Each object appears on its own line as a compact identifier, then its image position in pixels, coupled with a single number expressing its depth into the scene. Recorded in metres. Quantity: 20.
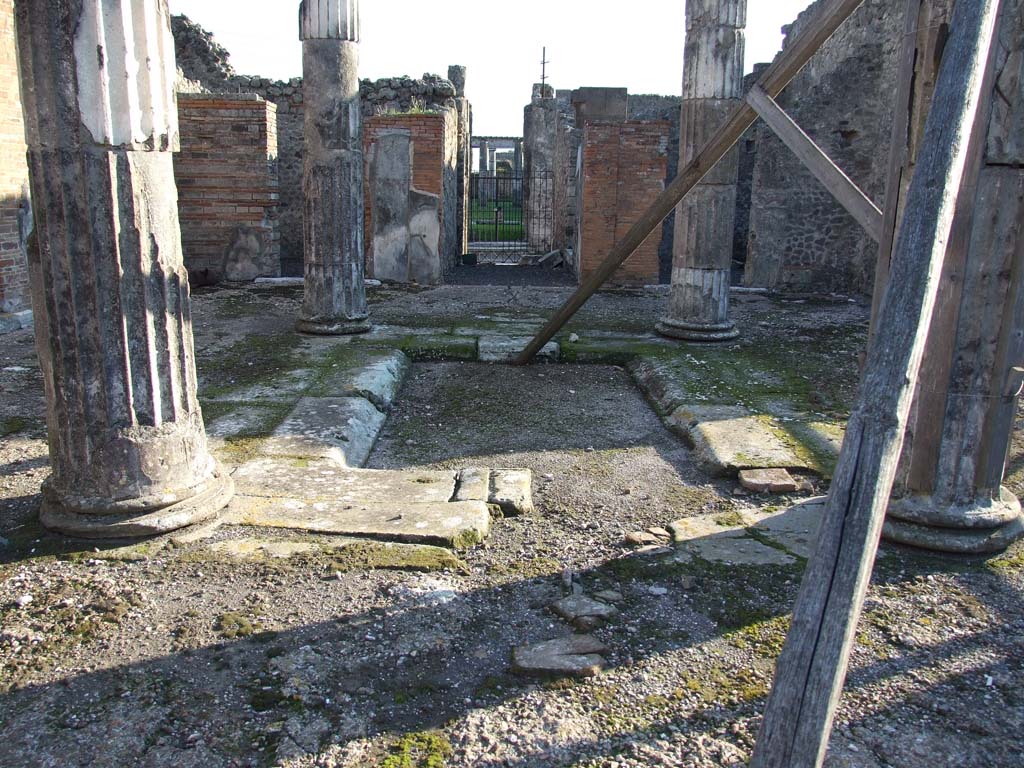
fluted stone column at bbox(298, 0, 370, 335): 6.73
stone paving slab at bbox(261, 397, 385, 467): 4.26
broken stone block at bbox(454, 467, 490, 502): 3.73
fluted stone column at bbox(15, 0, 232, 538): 2.87
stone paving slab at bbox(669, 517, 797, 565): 3.17
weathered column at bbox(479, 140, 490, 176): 27.65
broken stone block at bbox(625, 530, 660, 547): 3.40
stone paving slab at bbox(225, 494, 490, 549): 3.24
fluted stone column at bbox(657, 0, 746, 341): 6.86
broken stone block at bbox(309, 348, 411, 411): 5.38
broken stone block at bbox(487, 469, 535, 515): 3.71
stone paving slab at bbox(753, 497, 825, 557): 3.31
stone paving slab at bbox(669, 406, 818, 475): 4.25
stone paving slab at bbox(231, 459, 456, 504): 3.65
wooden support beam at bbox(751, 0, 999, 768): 1.46
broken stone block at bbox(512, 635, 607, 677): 2.40
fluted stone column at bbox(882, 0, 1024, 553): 2.94
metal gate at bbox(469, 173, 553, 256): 17.17
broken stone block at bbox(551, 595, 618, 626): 2.72
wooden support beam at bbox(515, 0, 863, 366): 3.99
